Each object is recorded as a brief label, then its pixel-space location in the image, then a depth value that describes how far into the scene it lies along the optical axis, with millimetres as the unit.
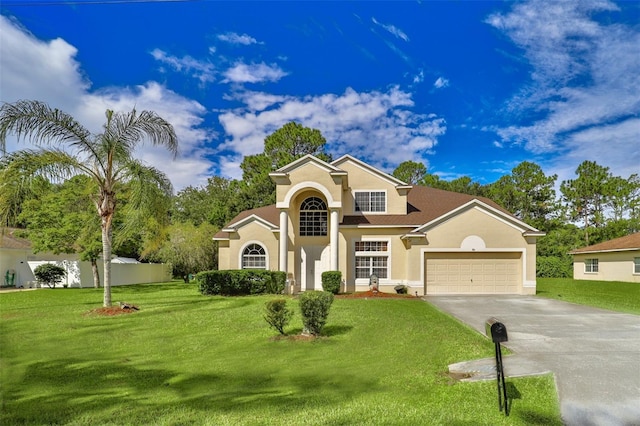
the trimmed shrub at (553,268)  36031
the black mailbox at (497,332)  4836
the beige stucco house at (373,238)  19234
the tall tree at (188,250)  31359
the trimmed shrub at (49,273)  24578
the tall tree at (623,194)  38688
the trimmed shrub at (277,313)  9109
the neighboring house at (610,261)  27078
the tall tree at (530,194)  42938
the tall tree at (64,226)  23922
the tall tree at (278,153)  37781
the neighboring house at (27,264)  25016
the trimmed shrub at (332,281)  18766
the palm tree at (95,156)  12117
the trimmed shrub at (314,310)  9055
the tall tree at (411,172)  49344
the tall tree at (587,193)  39250
